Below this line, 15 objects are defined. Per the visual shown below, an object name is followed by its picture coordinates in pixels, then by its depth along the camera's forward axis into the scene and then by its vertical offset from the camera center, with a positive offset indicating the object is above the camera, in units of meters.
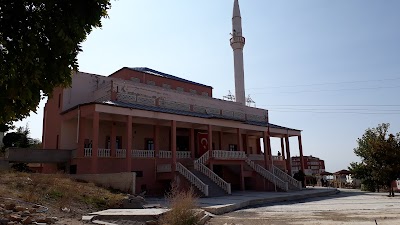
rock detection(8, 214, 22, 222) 8.66 -1.03
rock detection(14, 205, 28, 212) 10.18 -0.94
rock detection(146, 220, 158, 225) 10.41 -1.46
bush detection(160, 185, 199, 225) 9.59 -1.14
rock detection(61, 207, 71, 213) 11.97 -1.18
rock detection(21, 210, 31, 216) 9.68 -1.03
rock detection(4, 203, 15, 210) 10.20 -0.87
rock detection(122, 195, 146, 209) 14.52 -1.20
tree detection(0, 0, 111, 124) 6.56 +2.69
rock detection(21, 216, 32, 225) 8.48 -1.09
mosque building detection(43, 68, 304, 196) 22.88 +3.52
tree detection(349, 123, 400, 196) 23.56 +0.92
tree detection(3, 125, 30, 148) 40.41 +4.55
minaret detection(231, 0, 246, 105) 41.44 +14.09
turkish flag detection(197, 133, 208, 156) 30.31 +2.88
